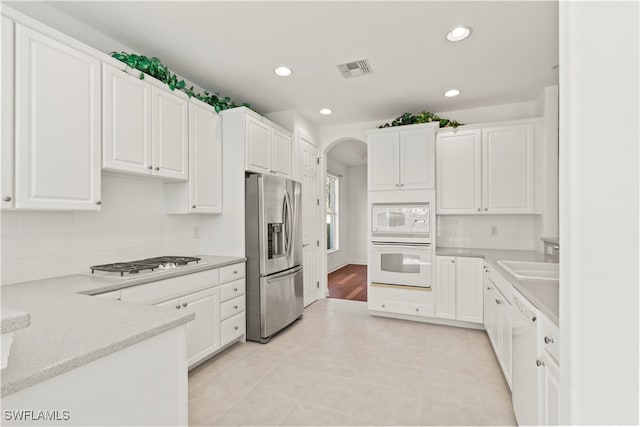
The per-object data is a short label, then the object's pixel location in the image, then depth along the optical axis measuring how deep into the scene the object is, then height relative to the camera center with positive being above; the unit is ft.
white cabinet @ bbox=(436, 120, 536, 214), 11.00 +1.60
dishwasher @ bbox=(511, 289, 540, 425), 4.70 -2.57
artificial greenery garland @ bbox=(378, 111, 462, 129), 12.04 +3.73
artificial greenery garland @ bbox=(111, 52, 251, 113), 7.18 +3.62
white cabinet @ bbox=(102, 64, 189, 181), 6.73 +2.12
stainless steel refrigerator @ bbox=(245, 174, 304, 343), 9.89 -1.46
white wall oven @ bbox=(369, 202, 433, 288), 11.53 -1.25
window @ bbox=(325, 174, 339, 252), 23.45 -0.01
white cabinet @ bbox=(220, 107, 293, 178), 10.05 +2.59
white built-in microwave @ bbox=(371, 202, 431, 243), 11.62 -0.39
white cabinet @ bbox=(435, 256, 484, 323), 10.69 -2.74
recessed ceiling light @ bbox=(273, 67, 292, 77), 9.32 +4.40
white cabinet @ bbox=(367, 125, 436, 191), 11.61 +2.14
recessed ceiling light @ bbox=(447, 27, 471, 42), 7.33 +4.41
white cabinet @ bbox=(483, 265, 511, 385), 6.85 -2.85
